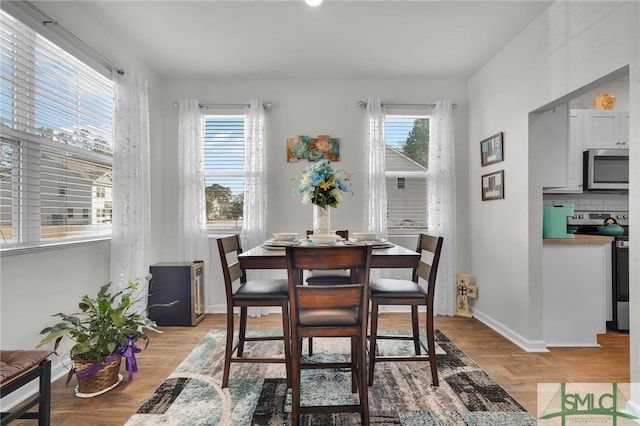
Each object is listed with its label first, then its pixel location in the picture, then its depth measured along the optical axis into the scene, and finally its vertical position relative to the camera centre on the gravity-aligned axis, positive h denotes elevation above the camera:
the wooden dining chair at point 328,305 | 1.67 -0.45
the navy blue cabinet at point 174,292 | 3.51 -0.81
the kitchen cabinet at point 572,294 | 2.97 -0.71
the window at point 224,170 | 4.06 +0.50
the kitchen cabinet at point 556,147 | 3.11 +0.59
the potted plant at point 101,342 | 2.17 -0.85
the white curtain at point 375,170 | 3.93 +0.49
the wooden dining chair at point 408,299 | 2.17 -0.55
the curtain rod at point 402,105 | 4.01 +1.27
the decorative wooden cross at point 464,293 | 3.88 -0.92
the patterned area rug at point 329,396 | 1.89 -1.13
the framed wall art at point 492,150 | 3.37 +0.64
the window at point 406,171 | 4.13 +0.50
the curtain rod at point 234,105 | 3.98 +1.25
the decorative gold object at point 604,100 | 3.76 +1.23
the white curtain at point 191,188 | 3.87 +0.28
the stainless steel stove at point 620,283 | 3.30 -0.69
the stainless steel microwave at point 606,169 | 3.56 +0.45
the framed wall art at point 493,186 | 3.35 +0.27
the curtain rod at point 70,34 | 2.18 +1.27
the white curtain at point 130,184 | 2.90 +0.25
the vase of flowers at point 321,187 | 2.37 +0.18
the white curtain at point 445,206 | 3.96 +0.07
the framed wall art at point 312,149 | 4.04 +0.75
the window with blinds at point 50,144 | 2.06 +0.48
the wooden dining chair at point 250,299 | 2.13 -0.55
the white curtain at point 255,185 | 3.86 +0.31
